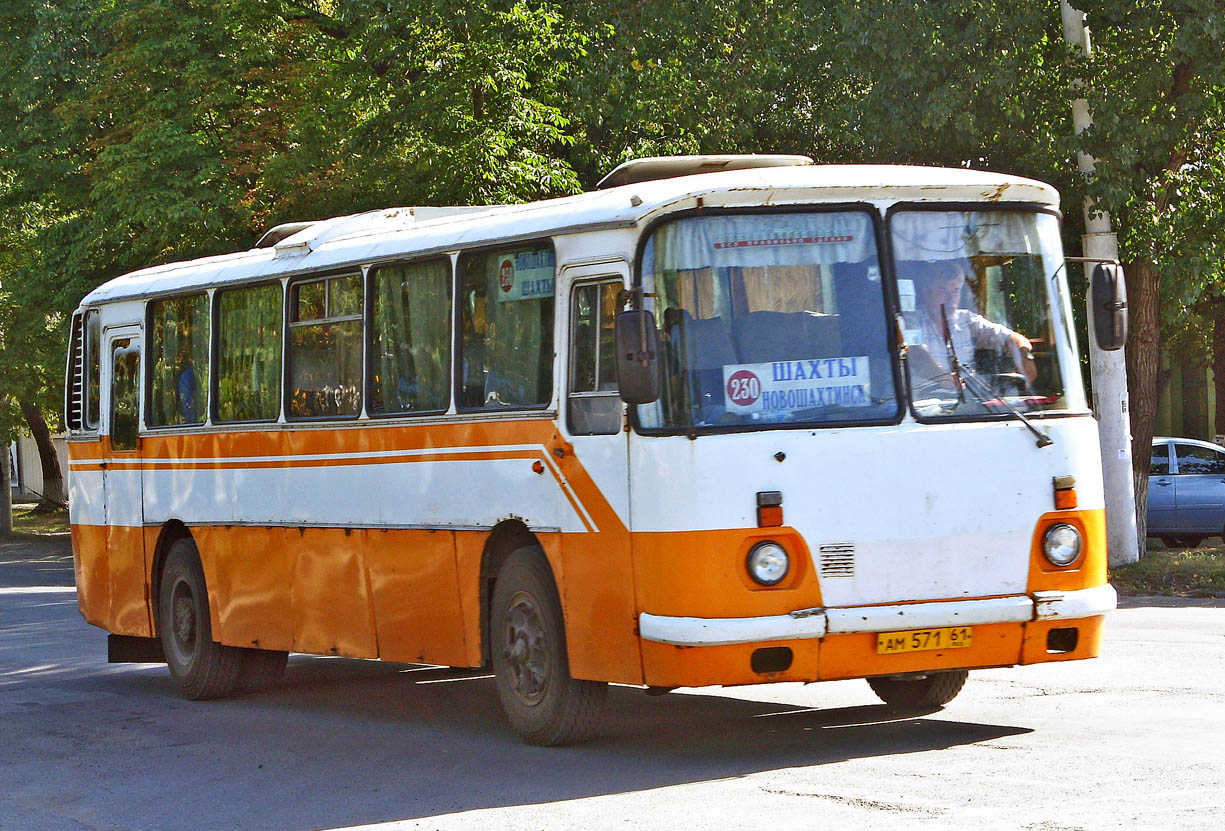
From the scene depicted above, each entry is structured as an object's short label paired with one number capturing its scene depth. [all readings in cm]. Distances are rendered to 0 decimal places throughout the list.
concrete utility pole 2334
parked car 2908
